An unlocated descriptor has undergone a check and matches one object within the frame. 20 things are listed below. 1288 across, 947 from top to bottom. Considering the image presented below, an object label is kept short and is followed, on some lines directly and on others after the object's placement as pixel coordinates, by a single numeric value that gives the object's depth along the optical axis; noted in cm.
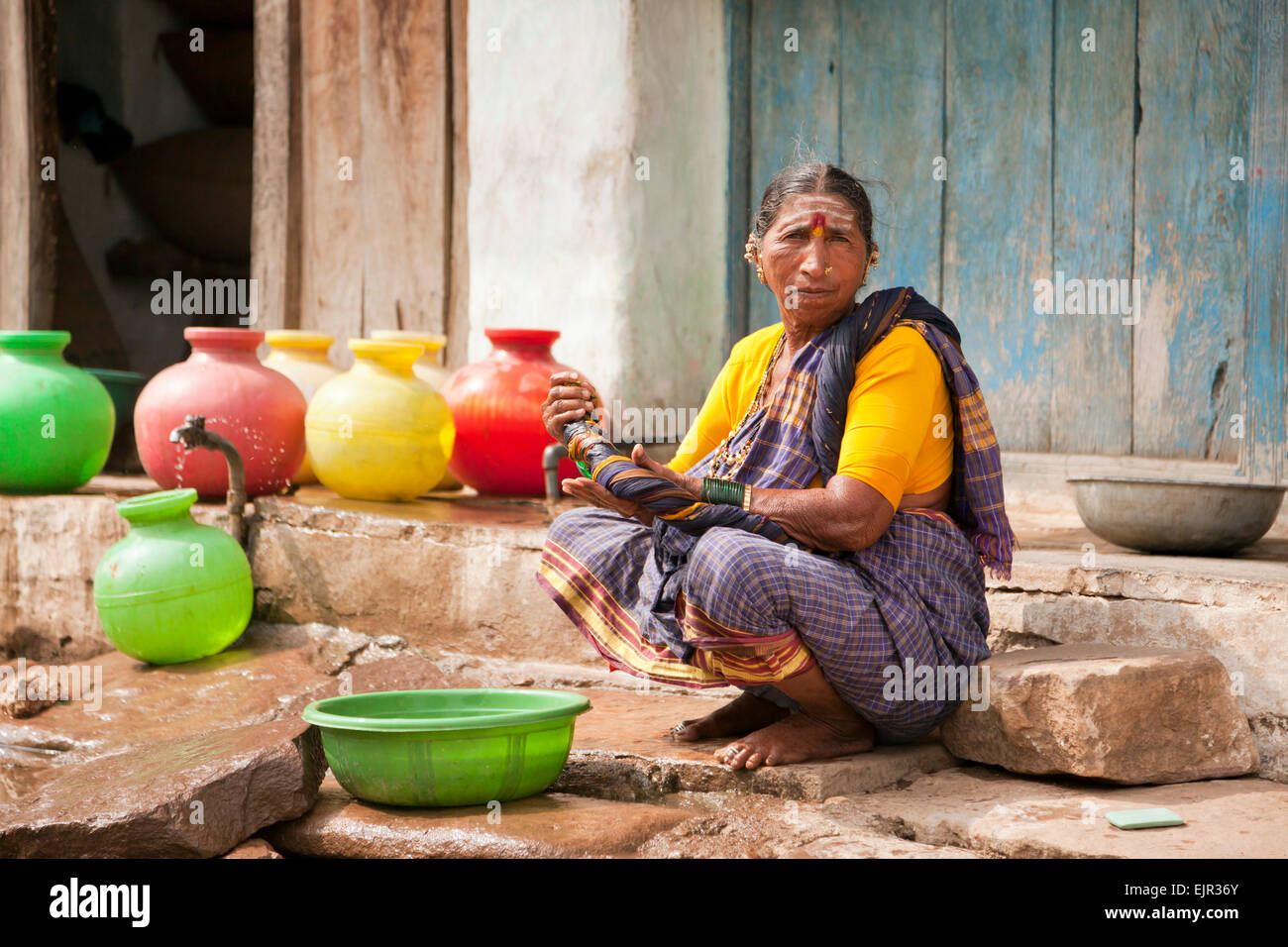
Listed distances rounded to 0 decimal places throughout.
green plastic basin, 263
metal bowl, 338
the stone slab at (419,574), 399
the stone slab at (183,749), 265
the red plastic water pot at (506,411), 458
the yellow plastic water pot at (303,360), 498
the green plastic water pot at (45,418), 469
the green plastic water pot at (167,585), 399
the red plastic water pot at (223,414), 449
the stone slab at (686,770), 278
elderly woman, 270
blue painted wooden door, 407
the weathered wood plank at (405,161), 543
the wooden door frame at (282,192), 555
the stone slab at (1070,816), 245
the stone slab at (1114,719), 277
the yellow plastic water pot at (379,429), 442
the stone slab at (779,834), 250
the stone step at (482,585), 302
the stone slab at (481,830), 253
